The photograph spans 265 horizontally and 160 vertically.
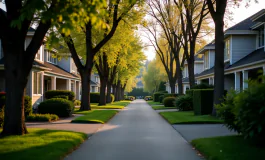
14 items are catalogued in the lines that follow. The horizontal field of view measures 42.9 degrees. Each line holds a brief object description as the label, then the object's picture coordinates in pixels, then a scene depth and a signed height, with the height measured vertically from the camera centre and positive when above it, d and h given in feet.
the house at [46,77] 88.17 +4.23
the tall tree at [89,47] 77.61 +10.66
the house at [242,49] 84.22 +11.82
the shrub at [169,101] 121.32 -4.34
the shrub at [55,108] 73.20 -4.17
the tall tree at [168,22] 103.31 +22.60
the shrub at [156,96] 202.94 -4.00
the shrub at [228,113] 34.83 -2.41
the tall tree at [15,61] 34.83 +2.94
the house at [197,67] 175.77 +12.04
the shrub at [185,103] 92.43 -3.67
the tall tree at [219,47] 62.18 +8.05
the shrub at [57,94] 104.94 -1.60
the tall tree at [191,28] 79.36 +15.42
